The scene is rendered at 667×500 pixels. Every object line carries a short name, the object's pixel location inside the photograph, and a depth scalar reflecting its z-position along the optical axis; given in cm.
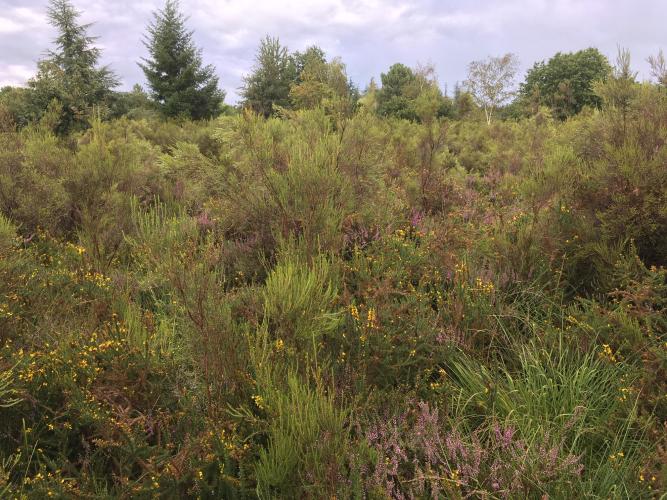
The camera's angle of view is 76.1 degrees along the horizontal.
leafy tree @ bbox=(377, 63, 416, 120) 3192
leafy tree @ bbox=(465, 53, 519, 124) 3741
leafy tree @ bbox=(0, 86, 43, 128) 1300
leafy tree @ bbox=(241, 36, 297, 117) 2644
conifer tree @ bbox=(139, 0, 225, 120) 2309
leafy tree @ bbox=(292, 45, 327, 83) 3722
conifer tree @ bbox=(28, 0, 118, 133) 1198
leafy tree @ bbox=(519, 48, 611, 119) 3606
